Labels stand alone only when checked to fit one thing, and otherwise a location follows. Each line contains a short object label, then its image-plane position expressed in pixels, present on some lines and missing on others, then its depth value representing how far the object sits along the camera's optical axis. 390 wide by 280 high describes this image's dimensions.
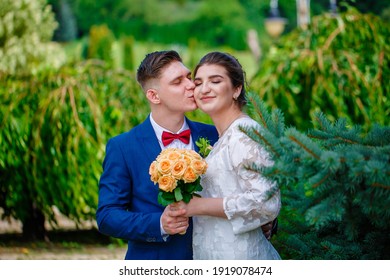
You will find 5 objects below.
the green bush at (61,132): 8.00
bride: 3.47
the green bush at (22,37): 14.55
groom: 3.81
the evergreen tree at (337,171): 2.91
